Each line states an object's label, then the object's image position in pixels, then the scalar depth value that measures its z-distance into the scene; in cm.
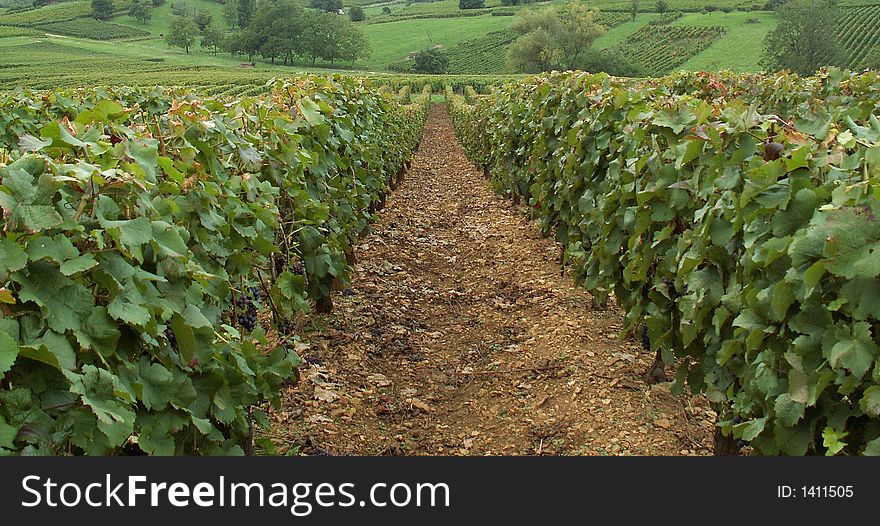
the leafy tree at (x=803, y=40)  6812
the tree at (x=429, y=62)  8775
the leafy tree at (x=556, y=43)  8256
